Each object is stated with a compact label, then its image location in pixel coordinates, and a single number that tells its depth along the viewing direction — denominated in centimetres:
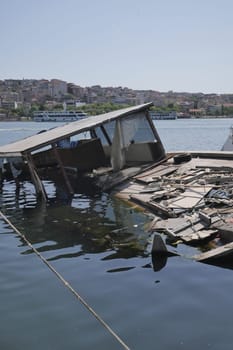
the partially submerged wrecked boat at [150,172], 1135
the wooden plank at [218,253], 942
